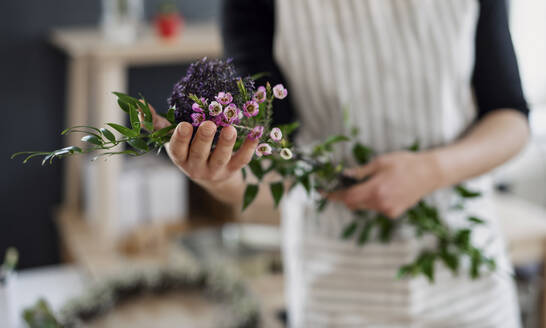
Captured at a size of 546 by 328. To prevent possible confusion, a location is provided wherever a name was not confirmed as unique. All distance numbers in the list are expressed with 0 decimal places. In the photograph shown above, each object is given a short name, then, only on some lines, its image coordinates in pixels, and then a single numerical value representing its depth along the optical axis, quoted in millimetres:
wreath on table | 1140
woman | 896
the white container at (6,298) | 902
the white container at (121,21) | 1979
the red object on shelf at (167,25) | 2025
